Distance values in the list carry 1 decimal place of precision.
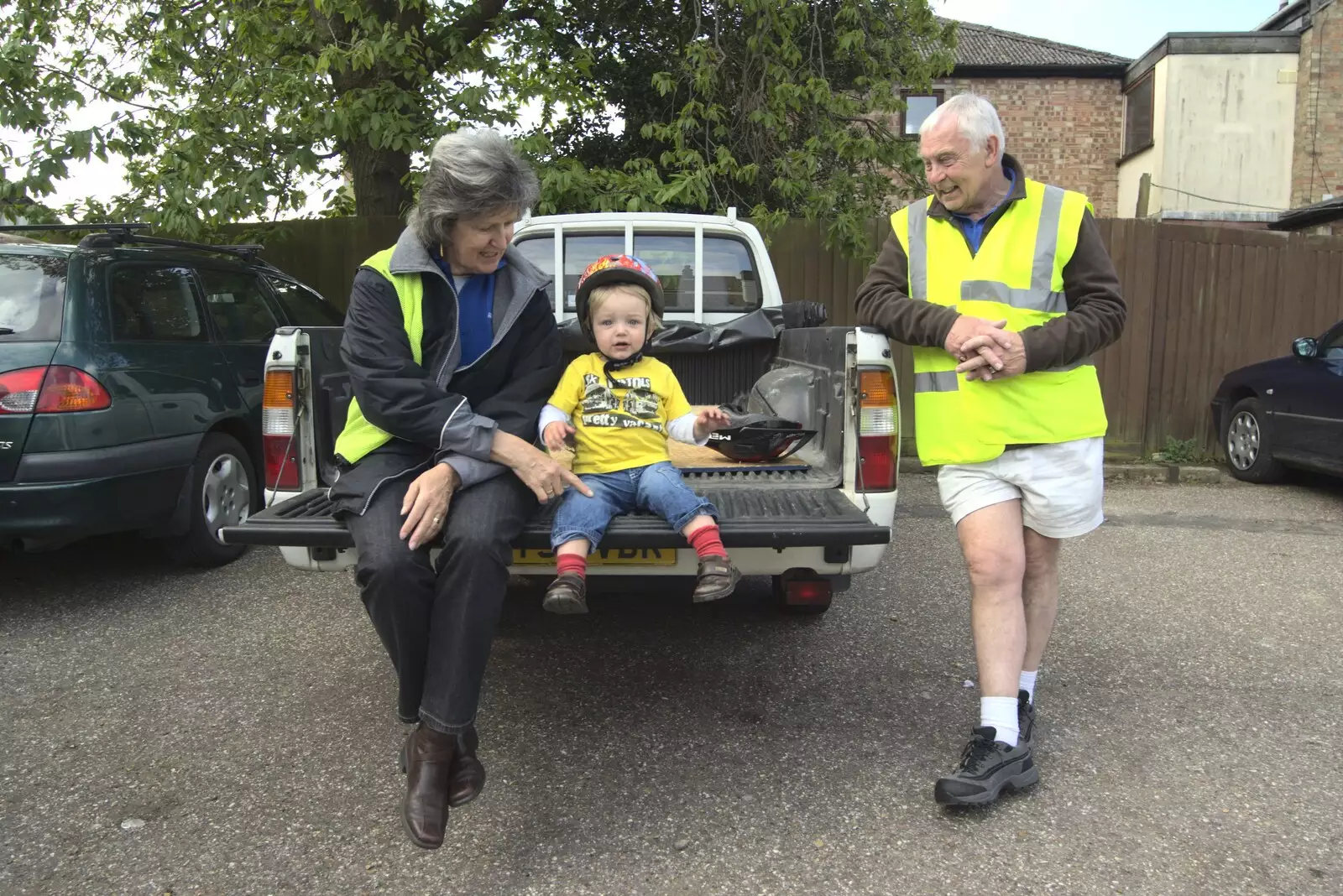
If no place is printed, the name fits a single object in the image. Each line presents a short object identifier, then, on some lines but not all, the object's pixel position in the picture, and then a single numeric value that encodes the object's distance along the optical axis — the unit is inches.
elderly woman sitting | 95.3
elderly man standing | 105.5
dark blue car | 282.2
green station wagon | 164.7
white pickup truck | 109.7
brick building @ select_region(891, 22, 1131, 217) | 952.3
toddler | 111.0
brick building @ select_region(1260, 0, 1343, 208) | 836.0
